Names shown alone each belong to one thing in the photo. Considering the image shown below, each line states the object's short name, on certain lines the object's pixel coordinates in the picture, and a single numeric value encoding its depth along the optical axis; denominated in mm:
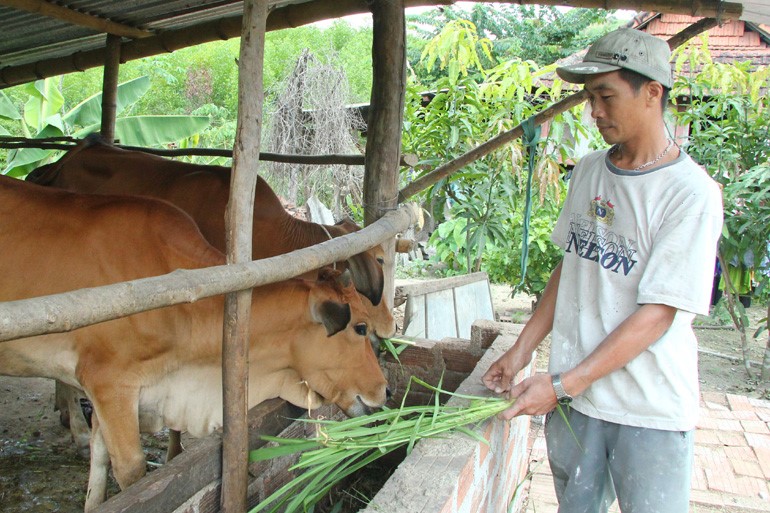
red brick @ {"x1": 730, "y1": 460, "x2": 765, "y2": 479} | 4117
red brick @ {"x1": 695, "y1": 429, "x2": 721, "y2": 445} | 4570
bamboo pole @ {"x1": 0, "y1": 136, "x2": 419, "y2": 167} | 4352
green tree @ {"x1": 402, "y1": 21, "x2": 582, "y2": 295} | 5844
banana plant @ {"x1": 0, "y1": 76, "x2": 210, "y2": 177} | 8922
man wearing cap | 2006
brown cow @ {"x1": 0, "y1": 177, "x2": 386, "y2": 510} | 2549
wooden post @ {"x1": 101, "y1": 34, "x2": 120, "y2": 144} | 4684
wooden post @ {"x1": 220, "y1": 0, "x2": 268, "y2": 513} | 2018
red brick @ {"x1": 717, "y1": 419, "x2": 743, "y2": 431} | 4797
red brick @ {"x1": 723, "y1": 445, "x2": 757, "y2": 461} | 4340
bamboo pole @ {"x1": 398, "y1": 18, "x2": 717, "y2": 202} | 3896
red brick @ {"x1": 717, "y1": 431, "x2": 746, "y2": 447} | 4559
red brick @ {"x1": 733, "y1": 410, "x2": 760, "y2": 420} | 5008
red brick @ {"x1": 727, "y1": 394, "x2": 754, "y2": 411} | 5241
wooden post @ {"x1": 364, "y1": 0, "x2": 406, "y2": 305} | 3252
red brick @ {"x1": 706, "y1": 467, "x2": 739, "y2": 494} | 3934
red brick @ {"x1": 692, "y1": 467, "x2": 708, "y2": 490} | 3953
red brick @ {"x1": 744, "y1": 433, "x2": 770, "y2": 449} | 4518
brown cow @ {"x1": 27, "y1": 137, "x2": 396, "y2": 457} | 3775
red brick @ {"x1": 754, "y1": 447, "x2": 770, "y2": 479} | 4168
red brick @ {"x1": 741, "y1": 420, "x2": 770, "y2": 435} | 4746
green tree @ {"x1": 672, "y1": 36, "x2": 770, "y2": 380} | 6094
